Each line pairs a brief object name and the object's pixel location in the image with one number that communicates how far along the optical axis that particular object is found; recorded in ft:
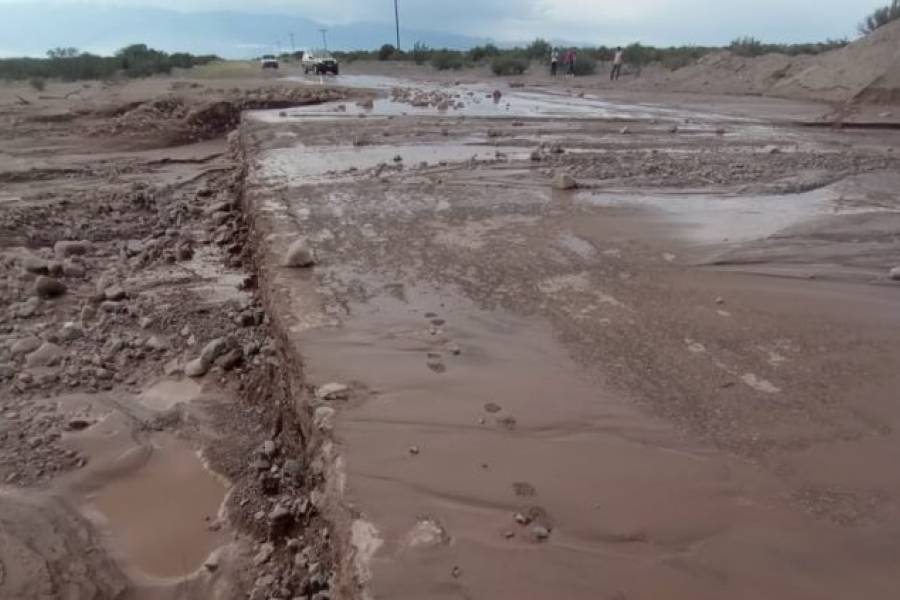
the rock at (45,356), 12.20
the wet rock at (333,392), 9.15
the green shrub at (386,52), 159.91
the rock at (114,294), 15.35
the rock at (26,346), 12.55
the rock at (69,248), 18.62
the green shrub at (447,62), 126.41
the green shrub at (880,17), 73.74
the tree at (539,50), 125.39
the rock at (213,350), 12.50
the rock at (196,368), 12.26
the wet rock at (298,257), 14.18
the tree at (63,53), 134.62
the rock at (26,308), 14.33
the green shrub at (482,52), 132.02
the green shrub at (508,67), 110.52
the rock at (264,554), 7.63
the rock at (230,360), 12.39
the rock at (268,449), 9.62
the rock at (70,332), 13.25
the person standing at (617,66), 86.84
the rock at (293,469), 8.86
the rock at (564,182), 22.34
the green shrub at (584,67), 104.83
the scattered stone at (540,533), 6.63
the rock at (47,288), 15.33
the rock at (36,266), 16.83
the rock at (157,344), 13.20
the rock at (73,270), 17.04
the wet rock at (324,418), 8.50
